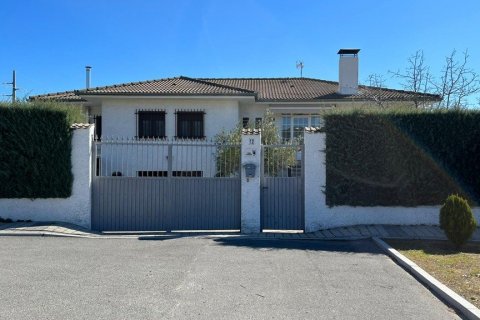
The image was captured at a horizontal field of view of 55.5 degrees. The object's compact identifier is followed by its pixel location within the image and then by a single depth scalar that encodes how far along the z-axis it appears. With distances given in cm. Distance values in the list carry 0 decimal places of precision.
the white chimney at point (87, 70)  2833
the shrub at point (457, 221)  892
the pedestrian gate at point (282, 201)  1138
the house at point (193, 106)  1850
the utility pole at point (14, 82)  3224
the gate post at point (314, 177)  1123
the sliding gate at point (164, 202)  1144
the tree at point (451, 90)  1692
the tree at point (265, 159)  1182
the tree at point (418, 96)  1742
